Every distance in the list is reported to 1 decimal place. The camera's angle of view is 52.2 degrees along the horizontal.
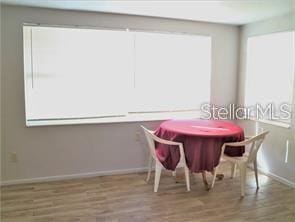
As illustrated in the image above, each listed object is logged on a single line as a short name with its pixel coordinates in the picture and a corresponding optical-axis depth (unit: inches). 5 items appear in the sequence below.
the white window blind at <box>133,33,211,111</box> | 172.8
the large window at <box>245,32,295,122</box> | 157.0
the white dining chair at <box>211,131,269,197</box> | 136.1
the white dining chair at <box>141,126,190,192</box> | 135.4
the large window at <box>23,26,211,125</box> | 152.4
